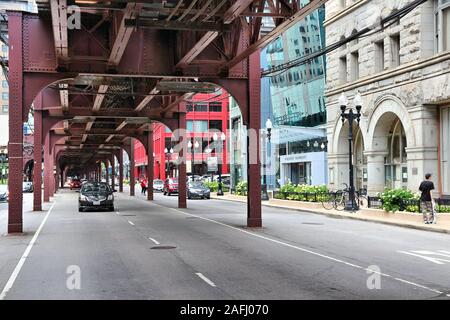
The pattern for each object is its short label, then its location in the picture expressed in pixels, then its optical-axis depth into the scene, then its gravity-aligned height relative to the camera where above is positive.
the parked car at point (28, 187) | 75.56 -0.94
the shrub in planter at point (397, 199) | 23.53 -0.99
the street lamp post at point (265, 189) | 40.25 -0.98
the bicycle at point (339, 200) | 30.44 -1.31
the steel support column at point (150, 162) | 48.62 +1.43
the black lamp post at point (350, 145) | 28.09 +1.51
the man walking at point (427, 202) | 20.64 -1.00
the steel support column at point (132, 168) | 62.31 +1.17
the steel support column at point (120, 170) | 74.89 +1.16
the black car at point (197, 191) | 50.69 -1.18
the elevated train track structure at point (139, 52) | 15.07 +4.19
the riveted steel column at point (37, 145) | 36.38 +2.22
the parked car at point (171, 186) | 58.59 -0.82
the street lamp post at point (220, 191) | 54.16 -1.29
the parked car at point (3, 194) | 46.03 -1.15
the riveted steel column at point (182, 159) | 36.34 +1.22
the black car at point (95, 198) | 31.89 -1.05
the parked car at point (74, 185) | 99.81 -0.99
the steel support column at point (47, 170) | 45.31 +0.78
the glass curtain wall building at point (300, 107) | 51.00 +6.92
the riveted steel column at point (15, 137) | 19.77 +1.49
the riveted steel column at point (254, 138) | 21.58 +1.45
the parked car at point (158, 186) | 74.20 -1.01
